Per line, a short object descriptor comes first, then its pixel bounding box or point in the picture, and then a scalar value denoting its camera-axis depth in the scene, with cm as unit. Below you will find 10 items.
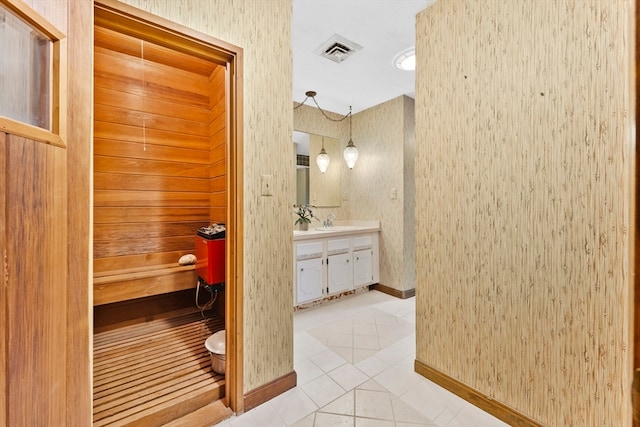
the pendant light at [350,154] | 355
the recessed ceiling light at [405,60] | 242
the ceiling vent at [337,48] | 222
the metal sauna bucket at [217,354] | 175
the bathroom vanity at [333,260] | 295
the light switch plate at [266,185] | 164
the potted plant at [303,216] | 331
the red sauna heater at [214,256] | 203
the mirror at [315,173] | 355
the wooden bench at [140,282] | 204
